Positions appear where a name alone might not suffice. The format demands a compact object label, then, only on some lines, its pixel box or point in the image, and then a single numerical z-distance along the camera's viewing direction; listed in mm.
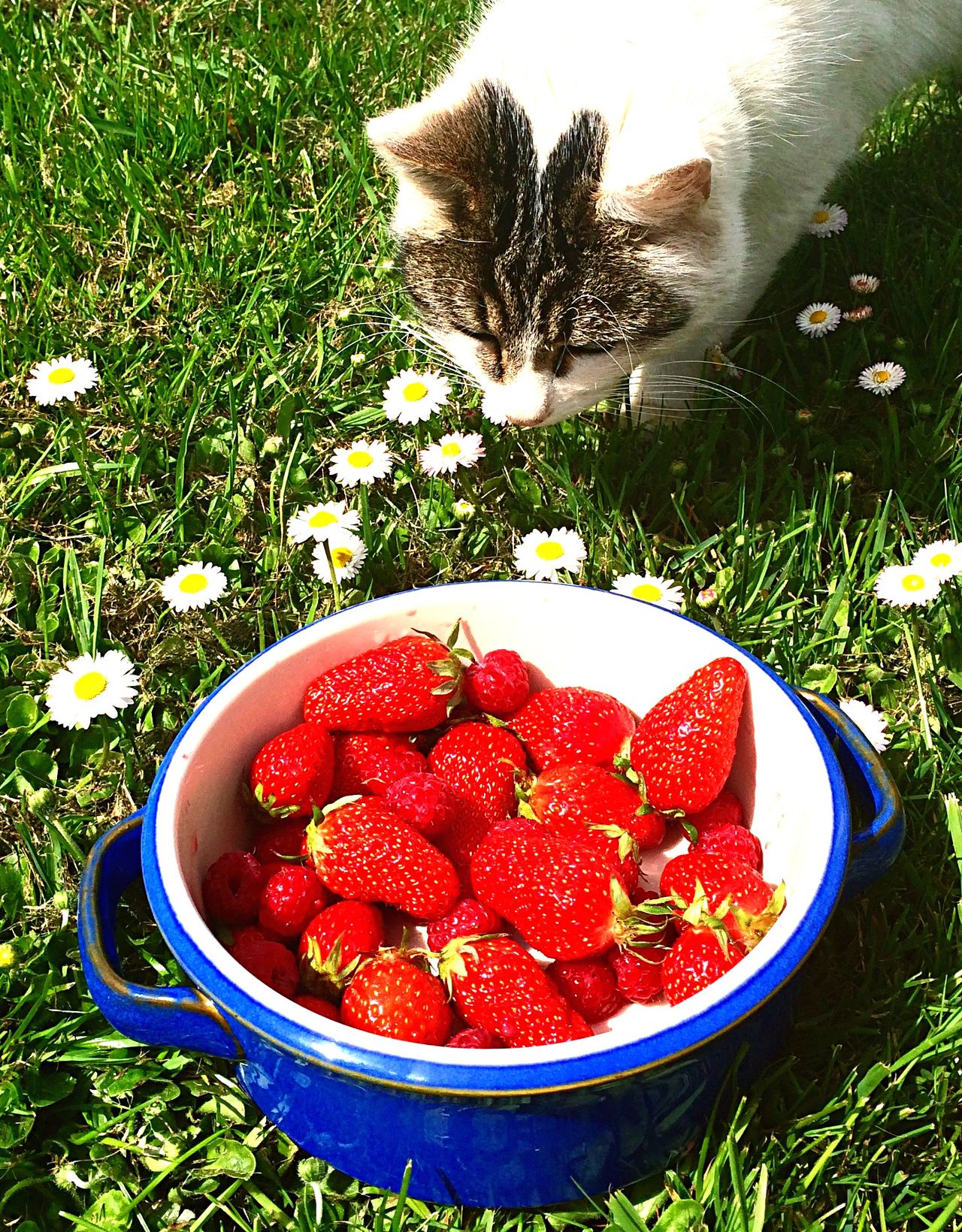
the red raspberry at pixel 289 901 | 384
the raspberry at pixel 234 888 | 382
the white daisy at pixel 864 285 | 598
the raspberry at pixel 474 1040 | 348
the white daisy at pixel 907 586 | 462
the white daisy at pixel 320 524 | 495
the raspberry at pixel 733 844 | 384
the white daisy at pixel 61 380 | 553
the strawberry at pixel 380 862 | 380
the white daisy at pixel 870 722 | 441
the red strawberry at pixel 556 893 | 368
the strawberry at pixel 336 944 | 371
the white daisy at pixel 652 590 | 471
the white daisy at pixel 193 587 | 480
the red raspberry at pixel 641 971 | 373
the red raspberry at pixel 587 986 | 375
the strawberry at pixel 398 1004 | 352
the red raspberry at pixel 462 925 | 380
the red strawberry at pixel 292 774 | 398
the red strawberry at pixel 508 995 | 352
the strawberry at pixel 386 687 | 411
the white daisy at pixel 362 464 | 518
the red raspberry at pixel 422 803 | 391
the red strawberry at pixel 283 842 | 402
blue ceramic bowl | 323
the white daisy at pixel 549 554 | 485
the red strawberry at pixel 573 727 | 412
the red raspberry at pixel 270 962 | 366
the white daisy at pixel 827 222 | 638
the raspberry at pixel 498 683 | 420
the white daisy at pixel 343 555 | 481
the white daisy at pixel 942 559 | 467
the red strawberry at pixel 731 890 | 361
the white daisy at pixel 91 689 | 449
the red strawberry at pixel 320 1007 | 364
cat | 454
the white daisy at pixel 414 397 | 534
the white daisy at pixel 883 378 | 551
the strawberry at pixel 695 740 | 388
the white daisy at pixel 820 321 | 584
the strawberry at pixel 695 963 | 352
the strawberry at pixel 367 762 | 413
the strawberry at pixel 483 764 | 407
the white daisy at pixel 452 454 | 516
